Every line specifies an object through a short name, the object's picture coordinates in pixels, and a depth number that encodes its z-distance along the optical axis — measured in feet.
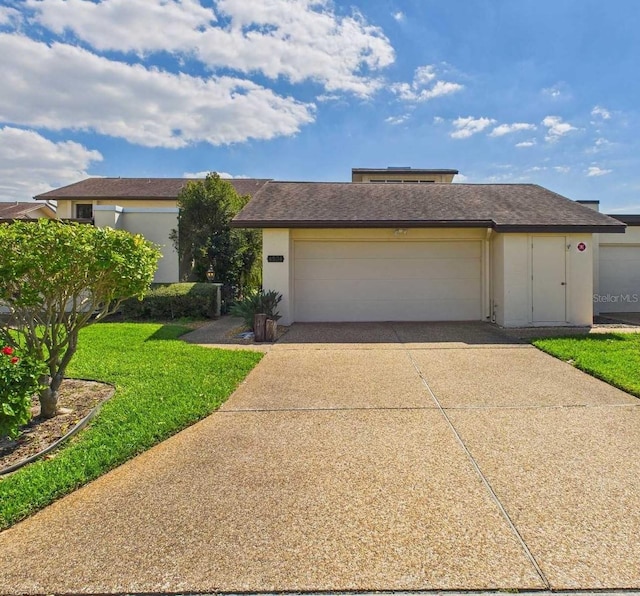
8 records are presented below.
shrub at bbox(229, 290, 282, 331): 36.42
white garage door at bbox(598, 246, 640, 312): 49.44
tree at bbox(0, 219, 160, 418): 14.69
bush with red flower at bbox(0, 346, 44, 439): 12.46
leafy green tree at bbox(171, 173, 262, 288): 52.29
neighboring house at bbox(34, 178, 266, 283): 54.39
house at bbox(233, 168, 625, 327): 37.65
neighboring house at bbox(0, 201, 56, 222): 82.64
